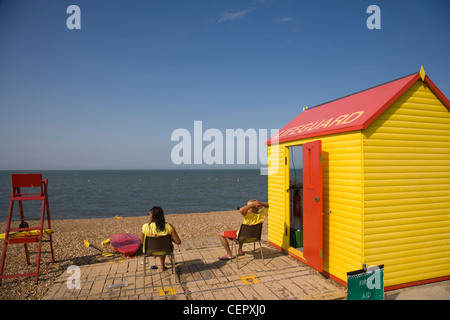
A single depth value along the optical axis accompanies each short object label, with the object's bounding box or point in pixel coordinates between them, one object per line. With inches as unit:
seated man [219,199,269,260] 227.0
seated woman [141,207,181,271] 201.0
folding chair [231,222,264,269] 223.6
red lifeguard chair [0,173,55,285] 220.5
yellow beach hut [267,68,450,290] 171.9
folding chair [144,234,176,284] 195.3
